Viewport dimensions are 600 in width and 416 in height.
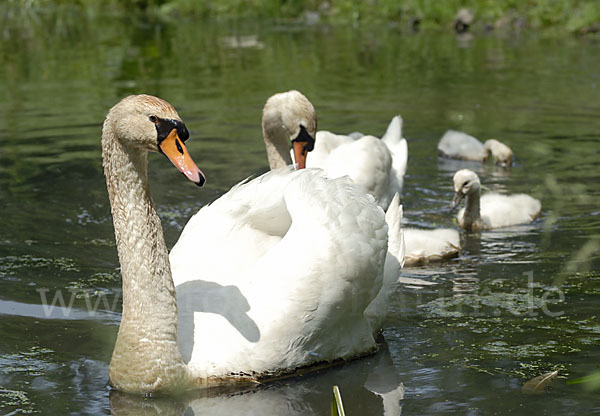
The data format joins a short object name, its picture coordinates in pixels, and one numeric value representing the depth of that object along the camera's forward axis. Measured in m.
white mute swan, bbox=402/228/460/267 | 15.15
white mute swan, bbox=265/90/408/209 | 15.52
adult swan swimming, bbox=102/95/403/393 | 10.06
